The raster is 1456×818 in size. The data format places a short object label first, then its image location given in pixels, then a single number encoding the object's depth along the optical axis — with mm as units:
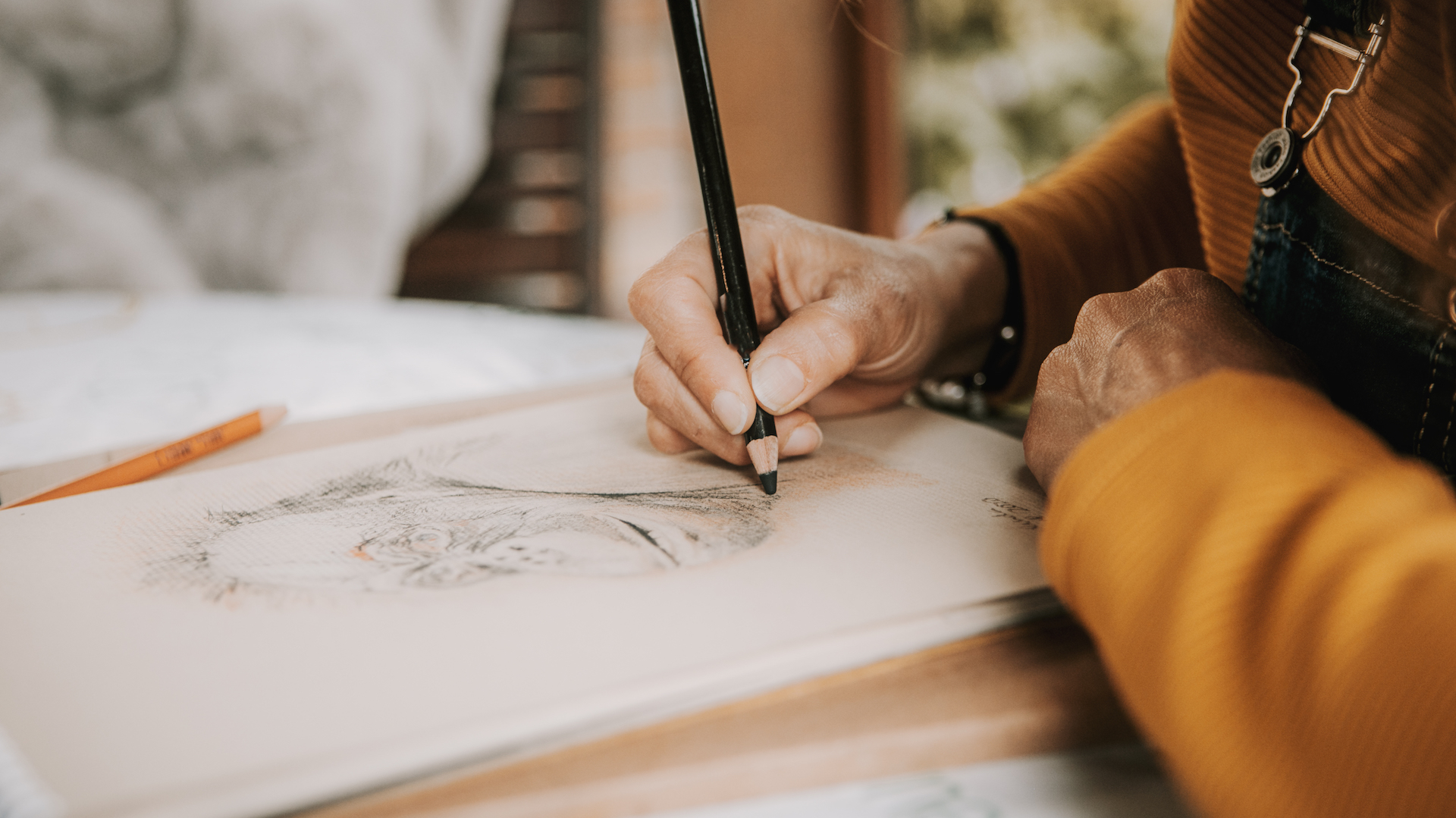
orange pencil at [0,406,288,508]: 407
